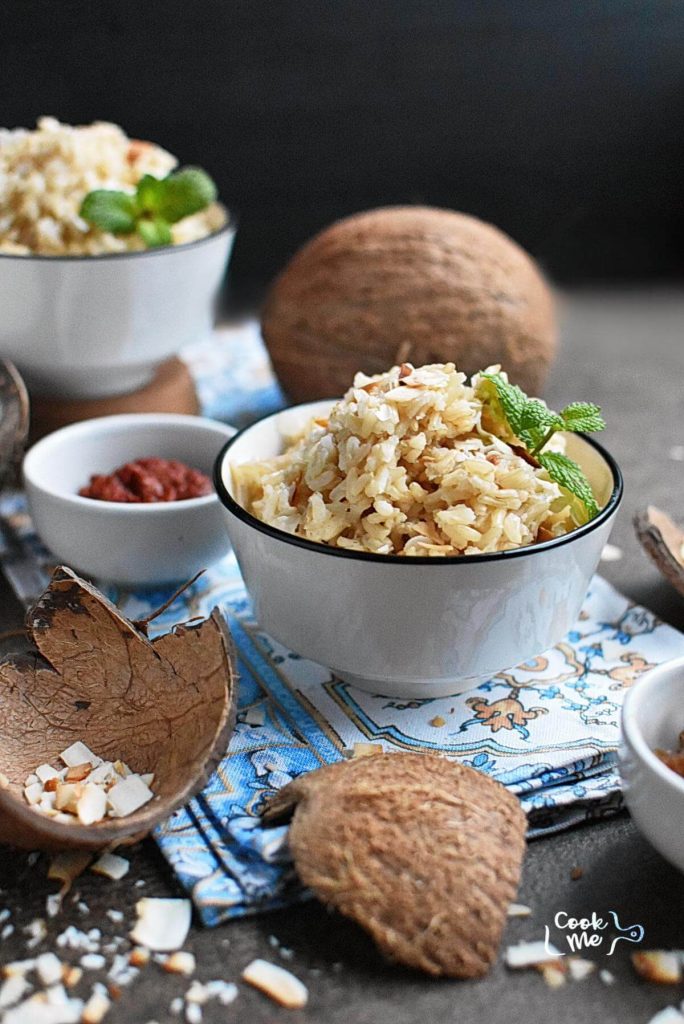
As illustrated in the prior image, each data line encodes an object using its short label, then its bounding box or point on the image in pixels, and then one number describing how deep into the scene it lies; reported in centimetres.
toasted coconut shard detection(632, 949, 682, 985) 42
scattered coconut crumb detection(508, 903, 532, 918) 44
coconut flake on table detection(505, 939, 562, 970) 42
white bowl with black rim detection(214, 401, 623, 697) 46
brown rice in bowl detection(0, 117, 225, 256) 60
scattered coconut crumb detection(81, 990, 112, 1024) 41
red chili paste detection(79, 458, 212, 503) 55
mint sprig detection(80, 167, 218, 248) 60
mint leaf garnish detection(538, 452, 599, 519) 48
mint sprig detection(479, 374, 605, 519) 48
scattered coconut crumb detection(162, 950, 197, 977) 42
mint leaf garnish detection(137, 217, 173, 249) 61
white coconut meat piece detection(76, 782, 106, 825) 44
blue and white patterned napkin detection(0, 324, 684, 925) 45
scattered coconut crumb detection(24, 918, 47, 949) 43
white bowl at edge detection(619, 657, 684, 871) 42
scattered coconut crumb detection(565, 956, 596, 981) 42
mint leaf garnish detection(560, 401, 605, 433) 50
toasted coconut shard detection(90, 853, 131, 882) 45
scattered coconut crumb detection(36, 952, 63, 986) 42
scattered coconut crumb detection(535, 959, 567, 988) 42
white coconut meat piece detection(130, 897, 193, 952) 43
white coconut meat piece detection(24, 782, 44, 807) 45
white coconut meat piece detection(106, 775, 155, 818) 45
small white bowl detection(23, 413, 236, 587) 54
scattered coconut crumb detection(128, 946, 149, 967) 43
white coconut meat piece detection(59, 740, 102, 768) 47
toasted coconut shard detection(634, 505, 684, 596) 53
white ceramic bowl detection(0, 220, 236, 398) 59
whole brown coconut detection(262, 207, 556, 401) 65
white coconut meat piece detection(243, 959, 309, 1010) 42
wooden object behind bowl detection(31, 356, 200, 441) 63
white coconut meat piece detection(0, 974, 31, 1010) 42
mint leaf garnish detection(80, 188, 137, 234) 60
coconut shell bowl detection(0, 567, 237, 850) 46
